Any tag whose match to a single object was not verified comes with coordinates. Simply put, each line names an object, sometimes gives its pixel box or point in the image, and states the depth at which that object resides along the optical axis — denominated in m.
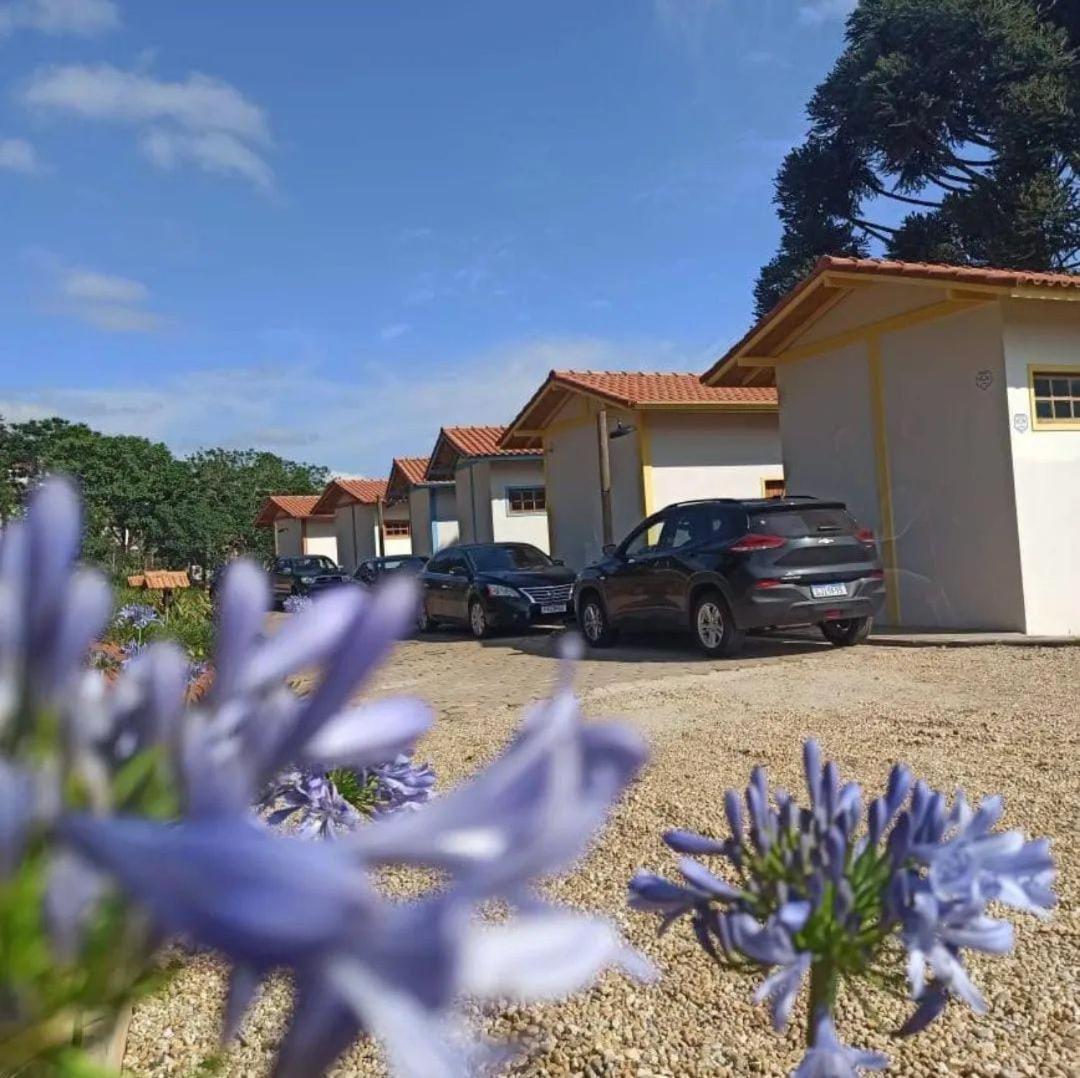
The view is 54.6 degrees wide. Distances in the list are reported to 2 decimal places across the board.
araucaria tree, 24.39
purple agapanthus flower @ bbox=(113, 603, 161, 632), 5.42
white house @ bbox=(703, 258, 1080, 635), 10.52
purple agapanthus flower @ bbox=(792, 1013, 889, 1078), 0.76
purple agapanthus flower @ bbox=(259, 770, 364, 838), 1.56
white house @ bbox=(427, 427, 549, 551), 22.73
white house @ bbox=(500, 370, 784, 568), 17.23
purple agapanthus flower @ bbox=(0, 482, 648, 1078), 0.28
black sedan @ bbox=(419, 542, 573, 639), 14.56
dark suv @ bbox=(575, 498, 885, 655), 9.86
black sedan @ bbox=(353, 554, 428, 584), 20.44
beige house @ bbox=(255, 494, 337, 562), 38.78
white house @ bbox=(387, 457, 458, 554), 27.20
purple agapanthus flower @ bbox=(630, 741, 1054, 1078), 0.80
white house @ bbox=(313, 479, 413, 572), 32.62
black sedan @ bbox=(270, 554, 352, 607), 25.39
